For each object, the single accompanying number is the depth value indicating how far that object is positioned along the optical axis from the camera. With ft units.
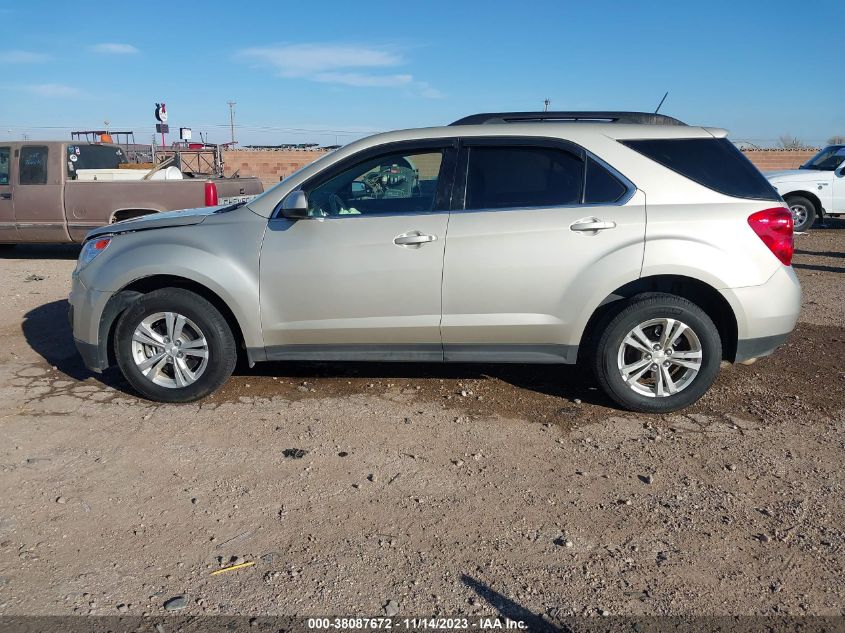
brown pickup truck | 31.65
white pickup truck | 45.85
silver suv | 14.64
